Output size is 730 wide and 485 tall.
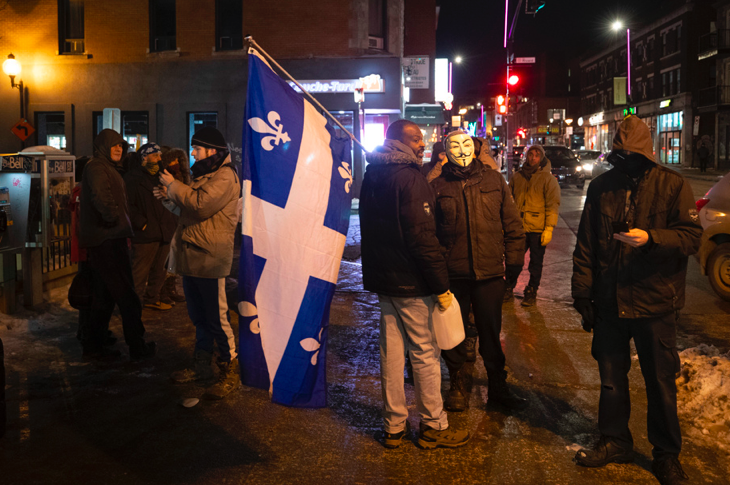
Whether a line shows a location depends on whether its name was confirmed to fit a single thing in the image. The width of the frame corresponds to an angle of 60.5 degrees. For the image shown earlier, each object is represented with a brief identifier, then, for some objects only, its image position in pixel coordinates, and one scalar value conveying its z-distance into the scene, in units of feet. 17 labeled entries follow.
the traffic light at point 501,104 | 92.81
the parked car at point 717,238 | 25.50
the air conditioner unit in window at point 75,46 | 73.10
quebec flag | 11.94
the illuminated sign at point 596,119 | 219.12
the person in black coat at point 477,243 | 14.60
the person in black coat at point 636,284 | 11.66
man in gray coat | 15.55
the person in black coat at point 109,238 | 18.29
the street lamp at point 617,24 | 171.82
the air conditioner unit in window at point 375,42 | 73.87
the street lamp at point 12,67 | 67.62
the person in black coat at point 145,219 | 22.90
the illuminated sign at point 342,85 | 70.85
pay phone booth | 23.65
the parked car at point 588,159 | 110.63
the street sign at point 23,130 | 68.18
